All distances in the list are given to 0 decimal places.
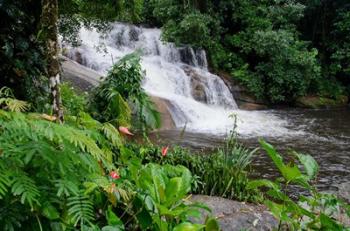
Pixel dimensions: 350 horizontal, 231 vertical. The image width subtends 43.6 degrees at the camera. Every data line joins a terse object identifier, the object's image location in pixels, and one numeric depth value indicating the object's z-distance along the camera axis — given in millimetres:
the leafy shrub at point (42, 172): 1746
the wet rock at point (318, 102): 16812
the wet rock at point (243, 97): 15835
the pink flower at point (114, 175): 2395
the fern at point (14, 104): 2199
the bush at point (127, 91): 5254
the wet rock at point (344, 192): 6184
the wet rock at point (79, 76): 10412
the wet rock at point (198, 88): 14727
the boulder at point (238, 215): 4266
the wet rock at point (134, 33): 17375
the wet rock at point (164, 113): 11297
